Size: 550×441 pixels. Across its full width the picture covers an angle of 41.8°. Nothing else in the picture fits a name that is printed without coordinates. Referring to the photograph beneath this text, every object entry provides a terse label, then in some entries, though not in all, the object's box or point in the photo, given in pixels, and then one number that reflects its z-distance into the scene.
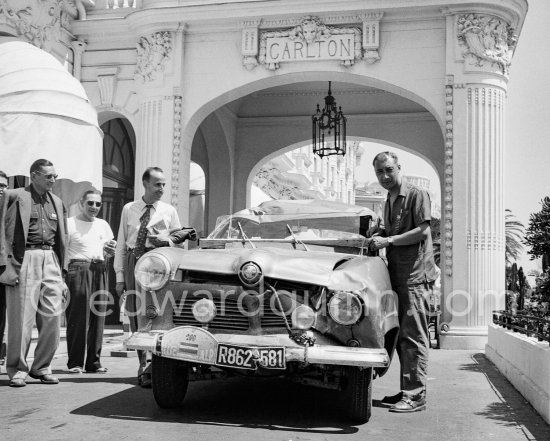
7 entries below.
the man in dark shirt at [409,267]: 5.36
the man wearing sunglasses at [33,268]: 6.05
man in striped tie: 6.31
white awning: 8.30
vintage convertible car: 4.44
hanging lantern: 14.24
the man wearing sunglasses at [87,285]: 7.04
